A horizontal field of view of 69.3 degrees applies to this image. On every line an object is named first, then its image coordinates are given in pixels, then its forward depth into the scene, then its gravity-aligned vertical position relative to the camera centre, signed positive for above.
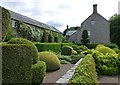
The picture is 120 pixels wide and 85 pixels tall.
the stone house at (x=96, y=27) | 19.43 +3.45
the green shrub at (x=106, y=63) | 4.35 -1.09
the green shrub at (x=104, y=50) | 7.74 -0.69
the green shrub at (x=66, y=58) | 7.88 -1.46
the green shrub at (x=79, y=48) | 12.60 -0.88
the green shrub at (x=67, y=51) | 10.21 -1.03
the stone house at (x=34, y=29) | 12.92 +2.10
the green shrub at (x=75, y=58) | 7.71 -1.44
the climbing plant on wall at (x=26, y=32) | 12.87 +1.56
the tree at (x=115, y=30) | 19.80 +2.86
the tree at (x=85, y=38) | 17.44 +0.88
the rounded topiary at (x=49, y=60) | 4.92 -1.03
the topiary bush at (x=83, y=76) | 1.94 -0.86
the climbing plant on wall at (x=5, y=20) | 4.20 +1.11
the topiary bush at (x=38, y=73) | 3.16 -1.15
